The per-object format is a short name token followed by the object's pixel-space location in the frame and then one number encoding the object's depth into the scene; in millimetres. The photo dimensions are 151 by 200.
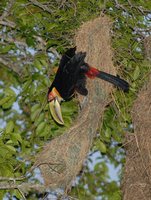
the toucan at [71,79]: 8070
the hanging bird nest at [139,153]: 7927
